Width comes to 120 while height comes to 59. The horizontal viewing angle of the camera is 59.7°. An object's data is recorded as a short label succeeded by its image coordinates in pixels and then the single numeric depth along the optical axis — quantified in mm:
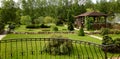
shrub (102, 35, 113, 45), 5911
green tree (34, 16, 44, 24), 22212
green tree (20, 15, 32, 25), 20105
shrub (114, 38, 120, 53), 5711
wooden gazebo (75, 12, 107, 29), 14330
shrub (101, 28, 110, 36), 10583
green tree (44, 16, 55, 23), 21920
